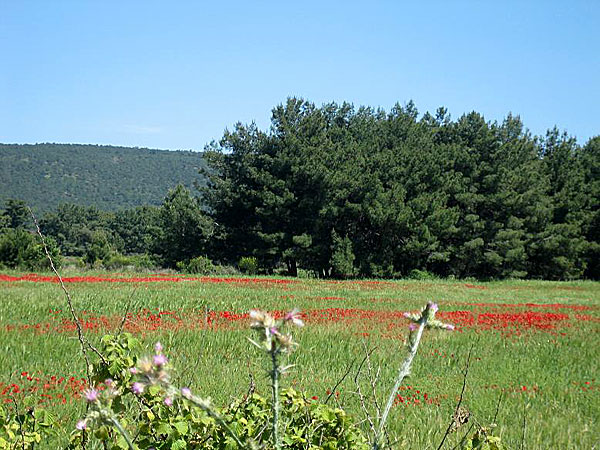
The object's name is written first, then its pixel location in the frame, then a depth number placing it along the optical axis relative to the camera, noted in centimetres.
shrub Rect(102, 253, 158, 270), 3466
